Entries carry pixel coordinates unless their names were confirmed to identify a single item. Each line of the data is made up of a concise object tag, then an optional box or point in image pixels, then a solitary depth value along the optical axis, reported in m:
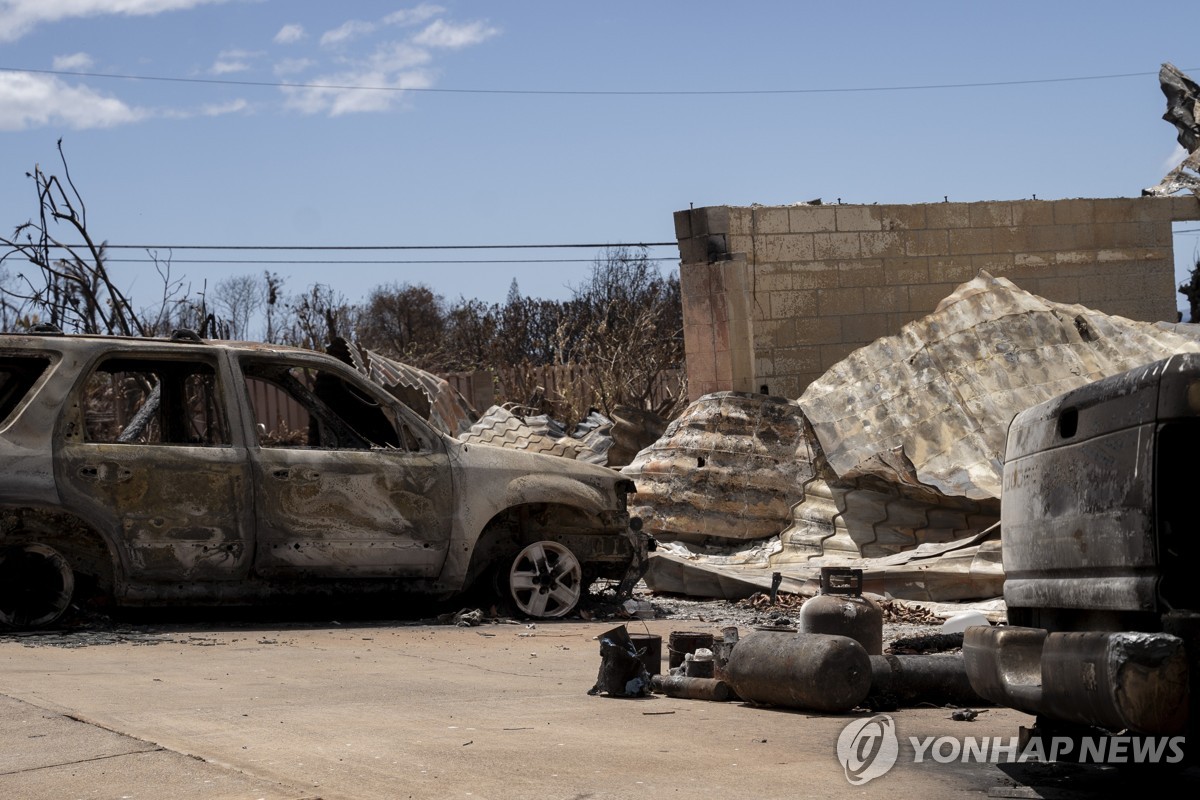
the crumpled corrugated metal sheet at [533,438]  16.34
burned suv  9.22
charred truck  3.84
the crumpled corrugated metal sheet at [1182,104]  25.48
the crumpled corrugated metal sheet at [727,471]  13.45
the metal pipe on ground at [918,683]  6.67
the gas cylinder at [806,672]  6.29
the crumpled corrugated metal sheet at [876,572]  11.07
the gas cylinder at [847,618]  7.49
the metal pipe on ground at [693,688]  6.82
